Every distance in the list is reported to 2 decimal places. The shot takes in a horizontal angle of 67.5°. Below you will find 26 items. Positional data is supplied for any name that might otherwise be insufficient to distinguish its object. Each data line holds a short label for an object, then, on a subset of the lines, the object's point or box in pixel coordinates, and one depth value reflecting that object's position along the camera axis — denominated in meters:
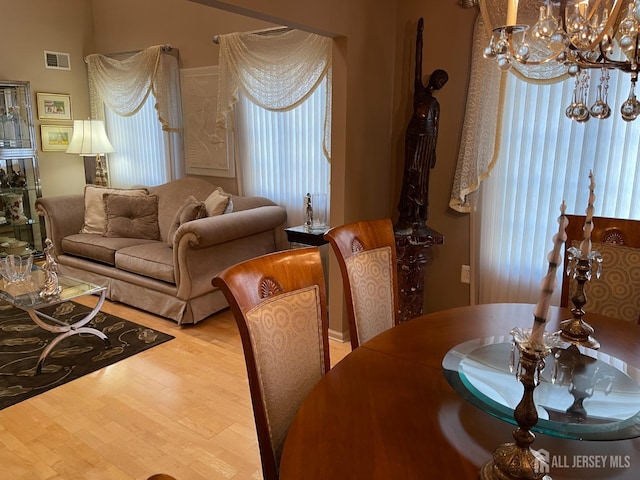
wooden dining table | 0.91
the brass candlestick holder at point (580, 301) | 1.47
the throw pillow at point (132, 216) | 4.36
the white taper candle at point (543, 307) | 0.79
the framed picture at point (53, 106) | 5.26
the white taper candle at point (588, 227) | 1.45
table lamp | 5.09
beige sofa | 3.43
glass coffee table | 2.89
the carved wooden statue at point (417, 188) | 2.94
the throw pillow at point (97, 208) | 4.48
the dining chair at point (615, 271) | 1.91
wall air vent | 5.26
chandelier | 1.31
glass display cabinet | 5.00
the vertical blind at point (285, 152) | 3.79
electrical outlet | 3.21
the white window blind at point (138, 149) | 5.02
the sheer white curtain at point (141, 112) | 4.59
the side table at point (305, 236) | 3.35
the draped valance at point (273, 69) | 3.45
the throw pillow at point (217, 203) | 3.84
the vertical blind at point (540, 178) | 2.56
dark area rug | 2.76
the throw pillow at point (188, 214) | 3.81
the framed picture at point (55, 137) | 5.32
